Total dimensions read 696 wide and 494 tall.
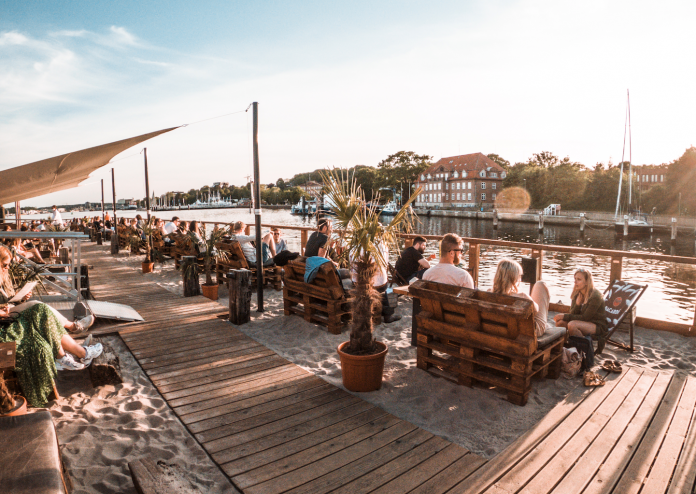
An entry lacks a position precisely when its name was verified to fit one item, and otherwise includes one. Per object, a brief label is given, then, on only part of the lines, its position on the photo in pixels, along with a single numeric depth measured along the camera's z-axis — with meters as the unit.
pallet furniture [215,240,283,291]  8.23
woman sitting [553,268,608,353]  4.69
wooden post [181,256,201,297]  7.68
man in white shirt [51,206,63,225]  16.17
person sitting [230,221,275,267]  8.38
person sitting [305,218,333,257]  6.15
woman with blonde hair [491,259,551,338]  3.71
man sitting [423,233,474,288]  4.20
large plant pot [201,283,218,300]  7.64
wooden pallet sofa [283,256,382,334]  5.54
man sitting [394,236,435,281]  6.63
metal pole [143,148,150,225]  14.08
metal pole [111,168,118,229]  21.22
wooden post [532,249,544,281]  6.38
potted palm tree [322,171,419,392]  3.69
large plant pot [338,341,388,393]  3.71
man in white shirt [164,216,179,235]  13.02
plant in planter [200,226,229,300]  7.65
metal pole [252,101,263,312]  6.35
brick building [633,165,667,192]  108.56
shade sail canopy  4.70
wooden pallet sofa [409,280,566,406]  3.40
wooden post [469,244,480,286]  7.20
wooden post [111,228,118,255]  14.98
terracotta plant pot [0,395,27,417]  2.76
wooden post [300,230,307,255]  10.09
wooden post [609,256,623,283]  5.81
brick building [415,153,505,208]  88.62
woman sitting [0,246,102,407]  3.38
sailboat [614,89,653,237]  41.74
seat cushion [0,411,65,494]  1.80
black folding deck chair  4.85
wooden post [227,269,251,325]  5.95
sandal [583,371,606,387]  3.76
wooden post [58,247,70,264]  9.50
